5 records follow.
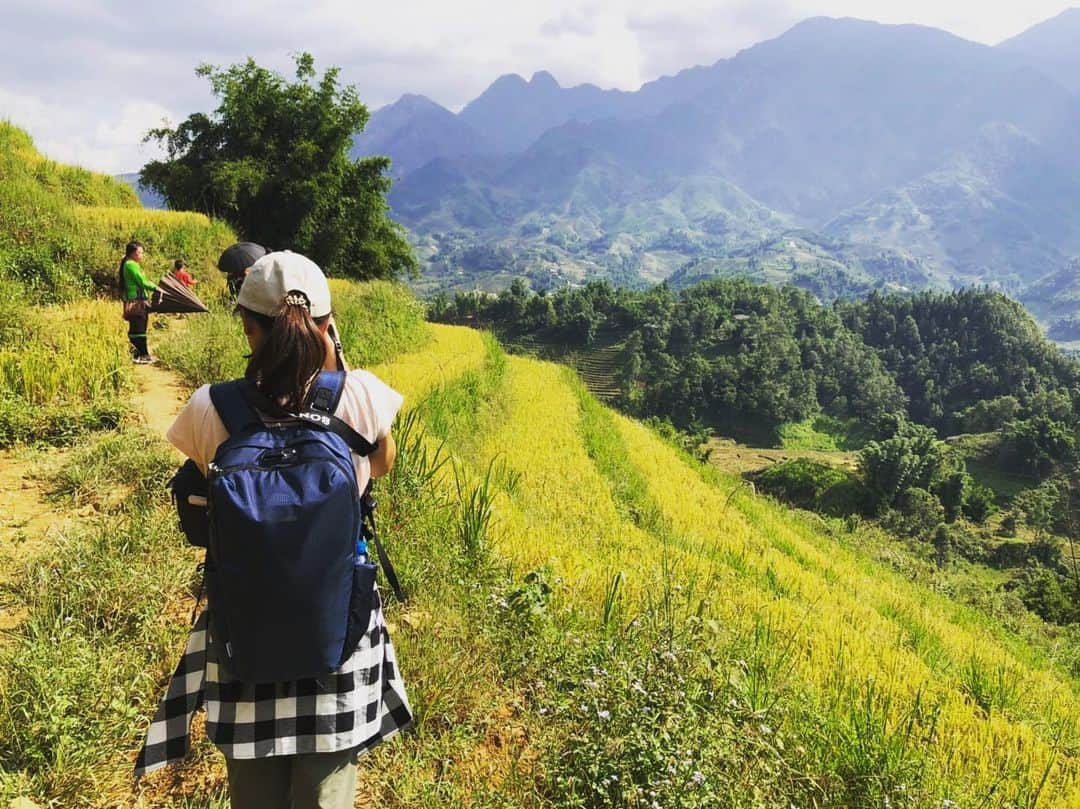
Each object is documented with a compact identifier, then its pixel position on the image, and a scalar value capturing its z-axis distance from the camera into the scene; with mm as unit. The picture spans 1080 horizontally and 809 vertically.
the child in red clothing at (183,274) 9055
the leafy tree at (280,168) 17734
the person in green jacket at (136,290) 6598
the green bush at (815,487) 45188
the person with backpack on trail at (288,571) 1396
